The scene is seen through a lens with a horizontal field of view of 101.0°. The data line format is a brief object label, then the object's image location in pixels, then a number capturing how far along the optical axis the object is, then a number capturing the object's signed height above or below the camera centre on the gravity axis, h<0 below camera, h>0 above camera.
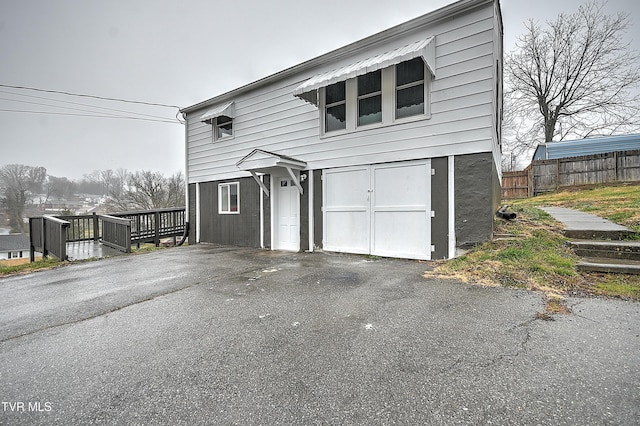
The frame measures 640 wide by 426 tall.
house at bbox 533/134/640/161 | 14.24 +3.39
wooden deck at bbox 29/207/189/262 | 7.82 -0.73
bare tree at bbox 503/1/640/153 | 15.98 +8.38
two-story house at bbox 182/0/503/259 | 5.12 +1.53
